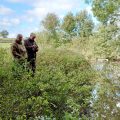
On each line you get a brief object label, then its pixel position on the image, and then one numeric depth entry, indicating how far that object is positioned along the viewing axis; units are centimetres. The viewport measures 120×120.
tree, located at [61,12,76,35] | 3281
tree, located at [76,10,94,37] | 3336
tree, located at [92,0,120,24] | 1864
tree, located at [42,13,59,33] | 3328
